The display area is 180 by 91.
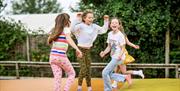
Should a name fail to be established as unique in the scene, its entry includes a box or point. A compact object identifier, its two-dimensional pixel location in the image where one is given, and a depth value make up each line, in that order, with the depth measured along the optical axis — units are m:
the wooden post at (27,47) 12.68
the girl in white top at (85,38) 7.26
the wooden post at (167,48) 11.52
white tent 17.63
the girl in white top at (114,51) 7.15
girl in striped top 6.76
